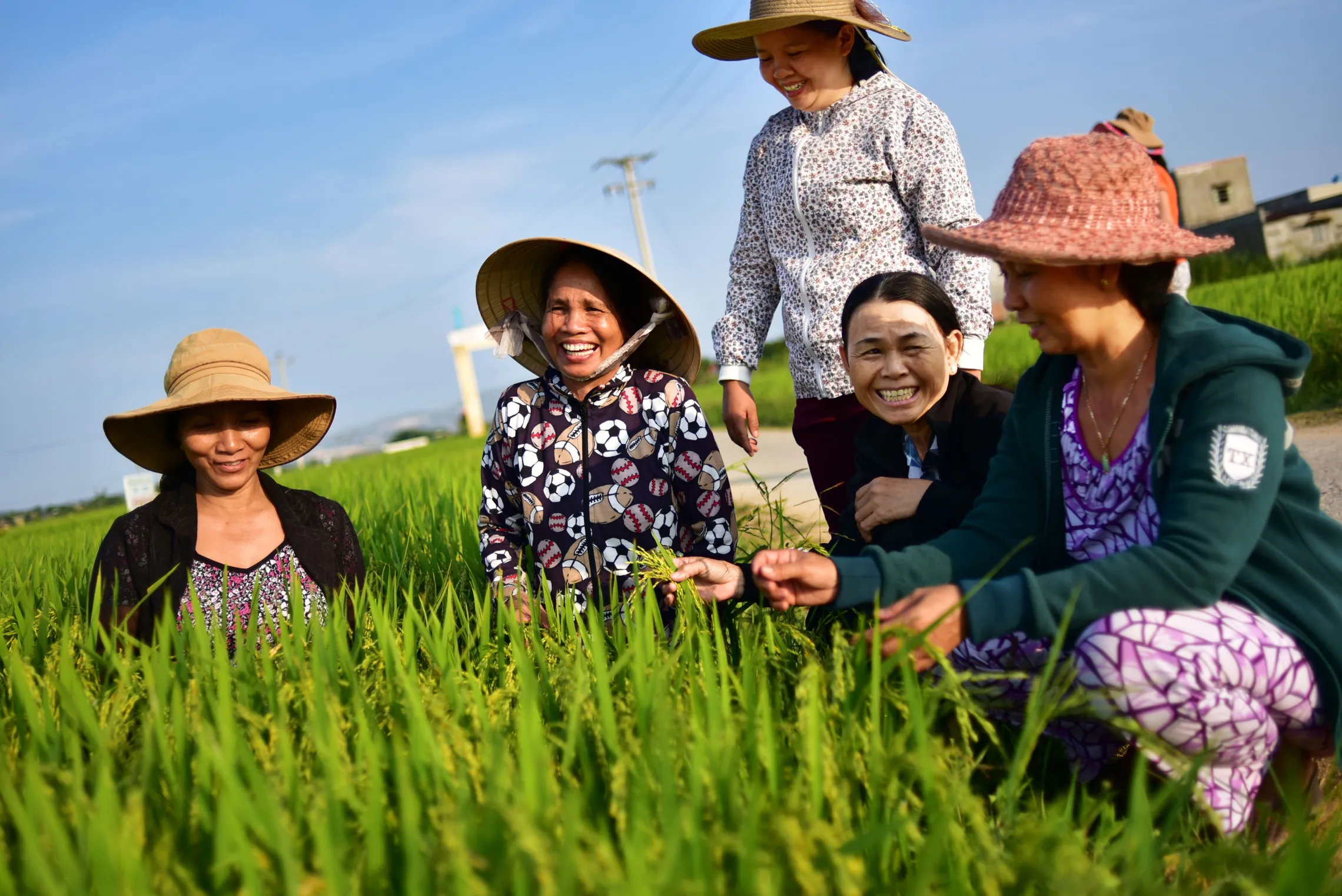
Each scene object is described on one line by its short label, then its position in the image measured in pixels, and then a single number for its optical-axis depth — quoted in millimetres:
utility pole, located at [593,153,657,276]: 32969
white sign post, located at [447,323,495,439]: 35781
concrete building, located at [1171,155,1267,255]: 34094
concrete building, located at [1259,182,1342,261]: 20281
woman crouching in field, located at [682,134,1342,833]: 1575
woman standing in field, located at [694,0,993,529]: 2684
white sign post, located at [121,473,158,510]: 8102
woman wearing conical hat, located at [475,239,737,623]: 2707
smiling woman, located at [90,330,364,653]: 2639
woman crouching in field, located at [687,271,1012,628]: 2330
